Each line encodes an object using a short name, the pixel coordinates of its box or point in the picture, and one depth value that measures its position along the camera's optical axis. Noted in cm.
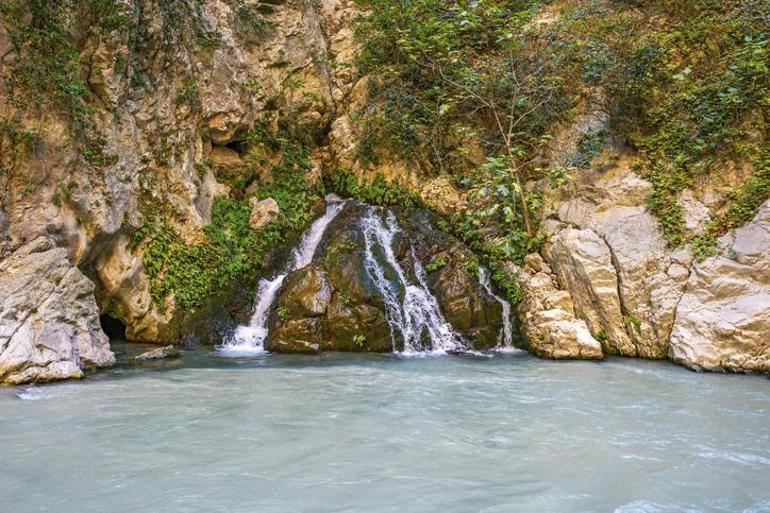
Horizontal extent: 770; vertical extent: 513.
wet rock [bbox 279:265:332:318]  998
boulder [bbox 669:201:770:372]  772
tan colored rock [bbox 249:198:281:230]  1202
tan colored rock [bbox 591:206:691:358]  886
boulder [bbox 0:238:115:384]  686
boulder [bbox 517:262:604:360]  909
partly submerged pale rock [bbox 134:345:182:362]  876
